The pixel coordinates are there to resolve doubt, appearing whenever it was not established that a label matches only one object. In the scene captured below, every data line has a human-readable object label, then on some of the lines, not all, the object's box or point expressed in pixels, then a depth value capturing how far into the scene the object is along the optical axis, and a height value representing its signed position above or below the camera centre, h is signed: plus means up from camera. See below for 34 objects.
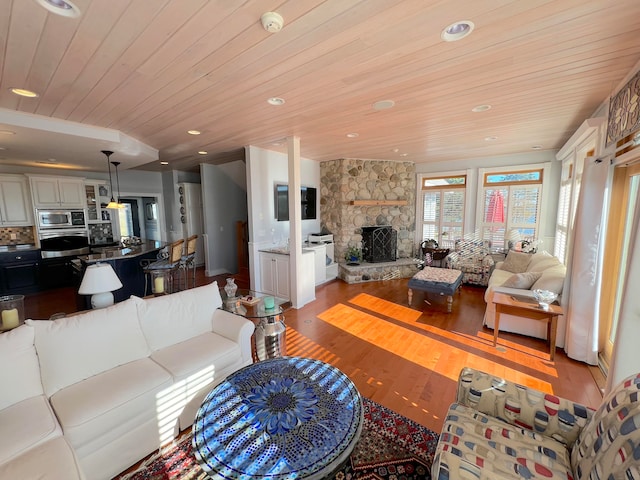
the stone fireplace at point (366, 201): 5.83 +0.22
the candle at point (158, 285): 2.87 -0.78
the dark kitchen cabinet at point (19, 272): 4.67 -1.05
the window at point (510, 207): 5.30 +0.06
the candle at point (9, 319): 1.91 -0.76
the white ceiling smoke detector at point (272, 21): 1.36 +0.98
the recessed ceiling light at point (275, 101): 2.46 +1.03
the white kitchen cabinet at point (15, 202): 4.92 +0.21
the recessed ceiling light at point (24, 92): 2.23 +1.03
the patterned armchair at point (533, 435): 1.04 -1.13
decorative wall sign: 1.89 +0.76
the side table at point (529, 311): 2.72 -1.07
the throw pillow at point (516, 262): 4.44 -0.89
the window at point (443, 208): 6.09 +0.05
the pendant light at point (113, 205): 4.79 +0.13
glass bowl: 2.83 -0.93
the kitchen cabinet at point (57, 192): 5.18 +0.42
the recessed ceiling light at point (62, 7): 1.28 +1.00
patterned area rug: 1.62 -1.57
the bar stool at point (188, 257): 4.63 -0.79
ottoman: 4.03 -1.11
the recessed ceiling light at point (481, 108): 2.71 +1.04
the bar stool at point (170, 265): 4.10 -0.84
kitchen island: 3.65 -0.77
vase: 2.94 -0.85
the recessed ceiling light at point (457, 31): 1.45 +1.00
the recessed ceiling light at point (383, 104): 2.56 +1.03
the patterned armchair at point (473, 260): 5.24 -1.02
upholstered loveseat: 3.06 -0.98
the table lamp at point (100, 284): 2.21 -0.60
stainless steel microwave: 5.25 -0.13
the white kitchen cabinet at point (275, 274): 4.39 -1.06
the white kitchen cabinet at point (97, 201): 5.96 +0.27
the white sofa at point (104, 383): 1.35 -1.10
